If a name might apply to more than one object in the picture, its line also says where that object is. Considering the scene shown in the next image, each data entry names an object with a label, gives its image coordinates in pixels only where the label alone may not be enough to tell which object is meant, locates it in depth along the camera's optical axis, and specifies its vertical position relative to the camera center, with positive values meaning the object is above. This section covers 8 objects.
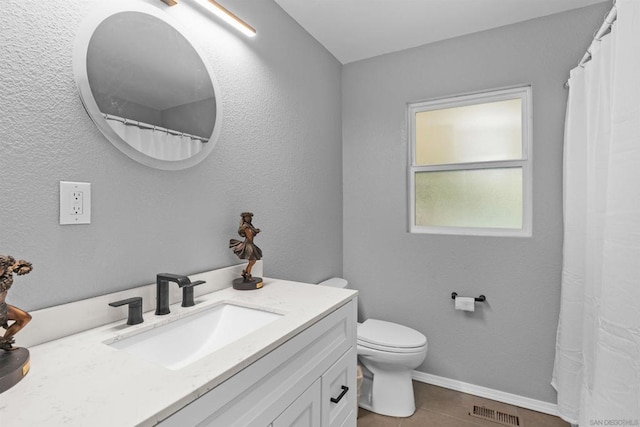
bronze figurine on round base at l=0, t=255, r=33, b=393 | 0.60 -0.26
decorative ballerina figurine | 1.35 -0.17
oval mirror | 0.95 +0.46
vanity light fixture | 1.23 +0.86
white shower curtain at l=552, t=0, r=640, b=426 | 0.96 -0.09
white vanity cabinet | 0.66 -0.48
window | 2.05 +0.36
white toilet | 1.79 -0.94
